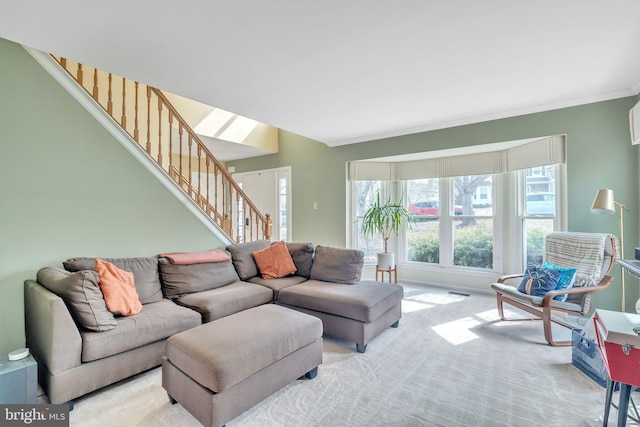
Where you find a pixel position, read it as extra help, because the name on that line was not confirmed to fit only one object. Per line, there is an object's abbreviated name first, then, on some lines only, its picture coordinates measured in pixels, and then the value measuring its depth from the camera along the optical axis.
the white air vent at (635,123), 2.44
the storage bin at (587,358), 2.05
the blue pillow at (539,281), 2.88
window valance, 3.57
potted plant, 4.41
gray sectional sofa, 1.86
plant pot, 4.39
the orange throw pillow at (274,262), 3.62
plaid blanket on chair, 2.86
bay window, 3.92
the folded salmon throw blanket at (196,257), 3.02
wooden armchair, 2.69
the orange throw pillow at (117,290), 2.22
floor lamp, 2.79
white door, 5.97
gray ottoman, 1.60
